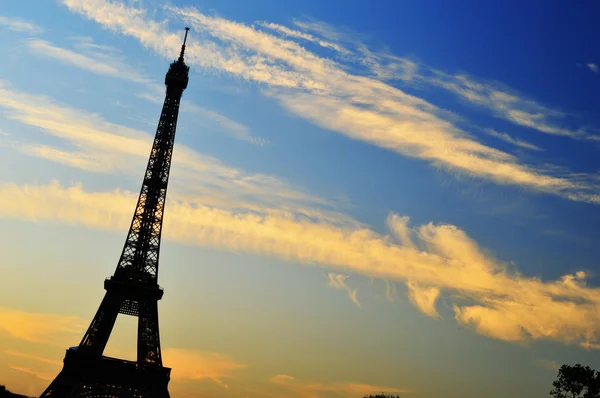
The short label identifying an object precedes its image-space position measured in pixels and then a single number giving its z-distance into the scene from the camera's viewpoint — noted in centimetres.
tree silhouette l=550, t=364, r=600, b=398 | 11369
